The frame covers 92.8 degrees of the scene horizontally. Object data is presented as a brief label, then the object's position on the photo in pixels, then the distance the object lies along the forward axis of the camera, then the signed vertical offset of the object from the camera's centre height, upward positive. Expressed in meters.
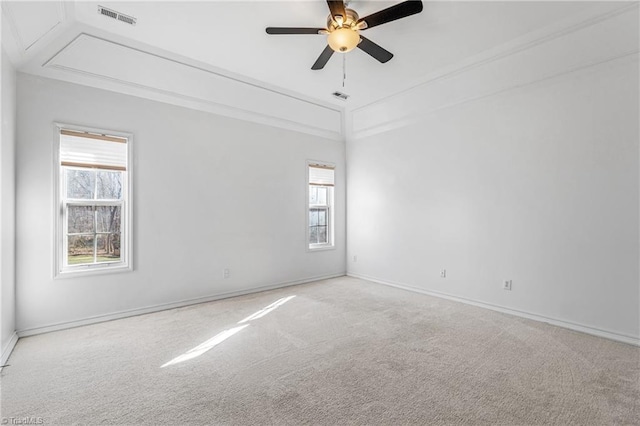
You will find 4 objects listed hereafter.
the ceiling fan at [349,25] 2.44 +1.63
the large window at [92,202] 3.34 +0.11
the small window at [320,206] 5.66 +0.11
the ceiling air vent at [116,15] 2.86 +1.89
